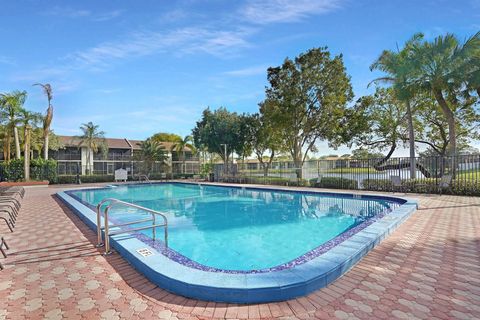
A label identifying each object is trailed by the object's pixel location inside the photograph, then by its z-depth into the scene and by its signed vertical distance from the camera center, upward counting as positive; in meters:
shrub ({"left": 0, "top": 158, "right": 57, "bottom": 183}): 21.05 -0.41
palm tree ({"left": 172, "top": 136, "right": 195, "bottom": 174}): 32.16 +2.49
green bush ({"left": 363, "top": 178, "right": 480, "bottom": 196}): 10.98 -1.10
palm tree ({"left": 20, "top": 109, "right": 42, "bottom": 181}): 20.53 +3.45
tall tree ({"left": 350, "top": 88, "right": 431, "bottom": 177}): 22.41 +3.50
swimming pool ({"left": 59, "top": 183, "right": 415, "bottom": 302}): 3.04 -1.76
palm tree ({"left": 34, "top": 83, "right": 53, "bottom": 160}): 22.81 +4.25
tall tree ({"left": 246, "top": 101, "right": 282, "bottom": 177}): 22.14 +2.67
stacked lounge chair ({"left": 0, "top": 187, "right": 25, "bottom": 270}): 6.37 -1.23
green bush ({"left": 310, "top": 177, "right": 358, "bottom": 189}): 14.87 -1.17
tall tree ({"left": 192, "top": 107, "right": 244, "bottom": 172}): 27.42 +3.42
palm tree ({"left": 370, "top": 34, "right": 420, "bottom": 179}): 13.89 +5.06
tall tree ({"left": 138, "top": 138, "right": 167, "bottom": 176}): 32.06 +1.21
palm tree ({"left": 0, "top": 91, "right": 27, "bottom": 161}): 20.69 +4.59
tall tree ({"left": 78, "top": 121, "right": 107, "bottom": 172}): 31.33 +3.13
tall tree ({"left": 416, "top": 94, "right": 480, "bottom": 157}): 20.61 +3.06
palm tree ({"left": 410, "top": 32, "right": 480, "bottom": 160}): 12.73 +4.71
